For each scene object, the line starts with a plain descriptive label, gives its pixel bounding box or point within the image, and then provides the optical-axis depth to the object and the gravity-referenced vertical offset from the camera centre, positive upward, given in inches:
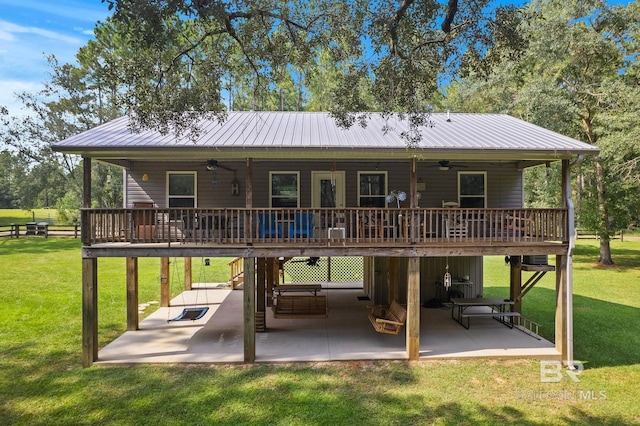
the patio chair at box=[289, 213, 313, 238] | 398.3 -17.9
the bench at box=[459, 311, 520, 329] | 420.8 -121.5
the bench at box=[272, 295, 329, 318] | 429.1 -111.5
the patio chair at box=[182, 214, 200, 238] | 347.3 -15.8
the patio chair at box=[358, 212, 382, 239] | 350.6 -16.8
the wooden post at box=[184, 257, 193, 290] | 658.2 -114.0
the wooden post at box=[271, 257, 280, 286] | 510.9 -89.6
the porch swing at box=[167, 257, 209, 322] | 446.9 -126.6
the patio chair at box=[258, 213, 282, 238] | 403.9 -16.7
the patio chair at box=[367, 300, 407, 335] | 386.3 -119.3
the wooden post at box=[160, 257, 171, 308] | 521.1 -107.6
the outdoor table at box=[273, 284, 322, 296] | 482.7 -102.0
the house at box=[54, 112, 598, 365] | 346.9 +27.2
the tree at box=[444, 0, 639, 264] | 796.6 +307.8
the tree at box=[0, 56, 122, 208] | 1391.5 +379.5
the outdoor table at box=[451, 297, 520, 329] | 434.6 -115.2
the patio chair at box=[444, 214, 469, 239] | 352.9 -17.5
